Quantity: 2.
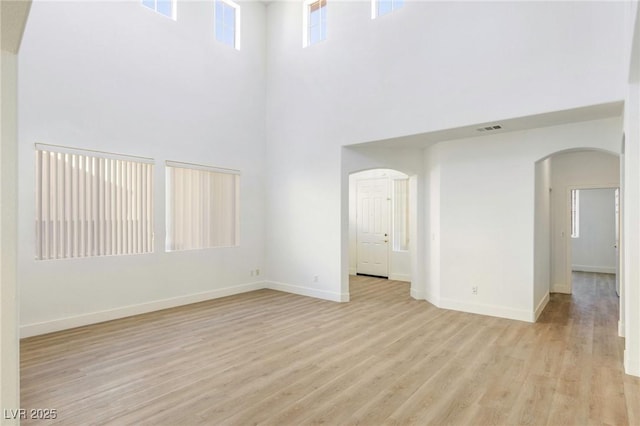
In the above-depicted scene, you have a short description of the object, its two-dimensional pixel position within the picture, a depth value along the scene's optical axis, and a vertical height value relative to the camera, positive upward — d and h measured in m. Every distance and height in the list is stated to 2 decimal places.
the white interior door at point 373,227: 8.62 -0.37
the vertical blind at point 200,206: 5.82 +0.10
